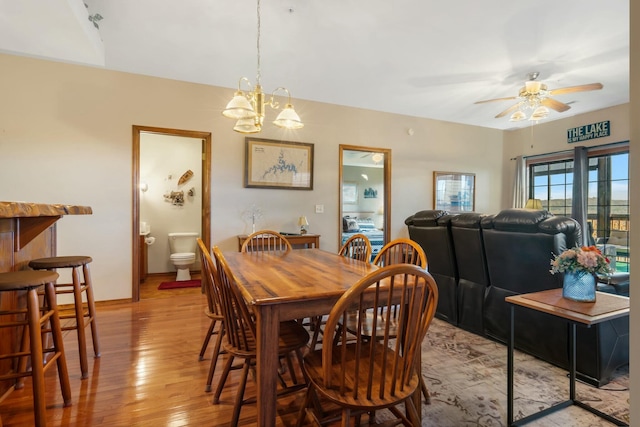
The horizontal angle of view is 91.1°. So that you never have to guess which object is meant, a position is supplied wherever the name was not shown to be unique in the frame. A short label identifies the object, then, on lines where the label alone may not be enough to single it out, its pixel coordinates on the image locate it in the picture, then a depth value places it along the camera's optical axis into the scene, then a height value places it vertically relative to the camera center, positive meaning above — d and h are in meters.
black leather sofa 2.00 -0.54
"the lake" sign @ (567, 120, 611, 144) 4.78 +1.24
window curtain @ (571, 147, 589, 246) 4.94 +0.38
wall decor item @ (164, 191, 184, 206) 5.42 +0.17
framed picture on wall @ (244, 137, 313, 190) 4.24 +0.61
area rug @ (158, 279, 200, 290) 4.49 -1.14
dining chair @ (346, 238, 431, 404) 1.80 -0.33
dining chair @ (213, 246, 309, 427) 1.41 -0.63
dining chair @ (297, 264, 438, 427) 1.10 -0.65
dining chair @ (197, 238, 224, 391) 1.72 -0.57
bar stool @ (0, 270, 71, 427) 1.41 -0.55
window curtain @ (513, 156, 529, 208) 5.94 +0.50
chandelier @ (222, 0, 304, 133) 2.19 +0.69
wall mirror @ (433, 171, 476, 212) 5.64 +0.33
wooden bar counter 1.75 -0.22
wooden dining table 1.22 -0.37
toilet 4.84 -0.72
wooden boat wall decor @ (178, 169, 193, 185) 5.48 +0.54
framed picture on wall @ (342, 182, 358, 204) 8.19 +0.43
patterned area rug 1.67 -1.11
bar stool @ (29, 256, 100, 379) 1.98 -0.50
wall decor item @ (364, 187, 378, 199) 8.45 +0.42
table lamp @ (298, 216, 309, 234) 4.34 -0.22
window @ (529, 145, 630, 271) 4.67 +0.22
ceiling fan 3.46 +1.29
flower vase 1.61 -0.39
